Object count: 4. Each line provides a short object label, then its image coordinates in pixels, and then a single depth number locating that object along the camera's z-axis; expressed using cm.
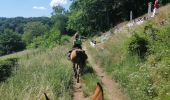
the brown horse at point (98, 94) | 171
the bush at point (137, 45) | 820
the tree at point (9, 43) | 5438
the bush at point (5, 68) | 773
